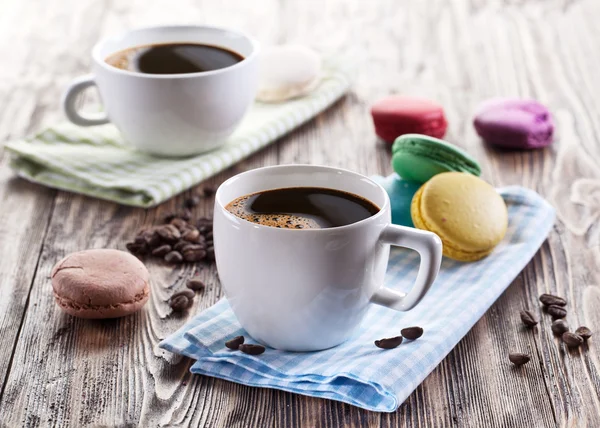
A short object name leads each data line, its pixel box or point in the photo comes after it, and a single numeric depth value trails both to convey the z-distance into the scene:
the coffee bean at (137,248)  0.73
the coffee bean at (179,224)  0.74
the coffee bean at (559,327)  0.66
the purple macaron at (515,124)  0.84
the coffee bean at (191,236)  0.73
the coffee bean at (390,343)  0.64
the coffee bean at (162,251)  0.72
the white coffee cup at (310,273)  0.62
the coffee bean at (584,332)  0.66
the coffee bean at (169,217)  0.76
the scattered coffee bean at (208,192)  0.79
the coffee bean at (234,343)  0.64
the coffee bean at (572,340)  0.65
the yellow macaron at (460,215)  0.70
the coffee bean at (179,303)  0.68
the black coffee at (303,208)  0.64
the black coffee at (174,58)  0.80
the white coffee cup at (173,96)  0.78
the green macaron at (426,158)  0.73
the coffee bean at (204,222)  0.75
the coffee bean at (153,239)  0.73
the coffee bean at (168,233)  0.73
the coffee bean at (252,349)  0.64
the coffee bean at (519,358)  0.64
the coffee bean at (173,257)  0.72
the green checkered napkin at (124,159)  0.78
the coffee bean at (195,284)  0.70
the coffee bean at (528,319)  0.67
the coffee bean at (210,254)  0.72
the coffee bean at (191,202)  0.78
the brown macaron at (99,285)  0.66
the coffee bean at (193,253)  0.72
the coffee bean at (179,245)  0.73
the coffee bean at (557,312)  0.67
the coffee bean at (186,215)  0.76
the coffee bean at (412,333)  0.65
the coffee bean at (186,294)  0.69
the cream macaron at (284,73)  0.89
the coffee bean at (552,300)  0.68
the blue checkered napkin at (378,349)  0.62
